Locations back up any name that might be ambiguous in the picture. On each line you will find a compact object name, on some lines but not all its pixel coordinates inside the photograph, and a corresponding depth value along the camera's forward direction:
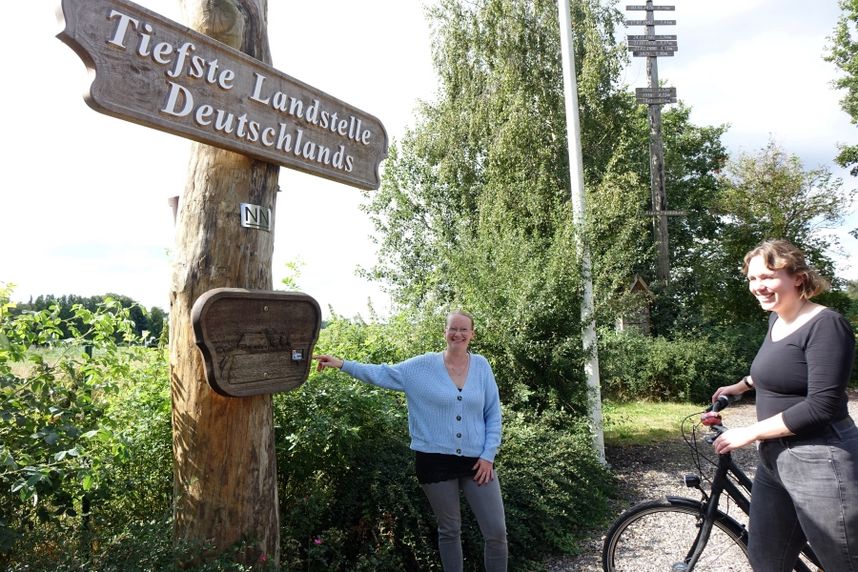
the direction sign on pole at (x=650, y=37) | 17.97
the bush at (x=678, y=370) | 13.84
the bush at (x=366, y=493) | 3.74
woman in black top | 2.42
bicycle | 3.24
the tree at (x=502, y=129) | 16.20
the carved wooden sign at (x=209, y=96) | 2.40
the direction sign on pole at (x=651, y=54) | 18.09
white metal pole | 7.04
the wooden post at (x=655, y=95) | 17.91
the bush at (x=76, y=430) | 2.91
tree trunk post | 2.96
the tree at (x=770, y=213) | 19.16
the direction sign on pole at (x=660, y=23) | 18.19
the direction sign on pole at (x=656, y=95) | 17.84
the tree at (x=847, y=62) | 20.97
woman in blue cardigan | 3.32
